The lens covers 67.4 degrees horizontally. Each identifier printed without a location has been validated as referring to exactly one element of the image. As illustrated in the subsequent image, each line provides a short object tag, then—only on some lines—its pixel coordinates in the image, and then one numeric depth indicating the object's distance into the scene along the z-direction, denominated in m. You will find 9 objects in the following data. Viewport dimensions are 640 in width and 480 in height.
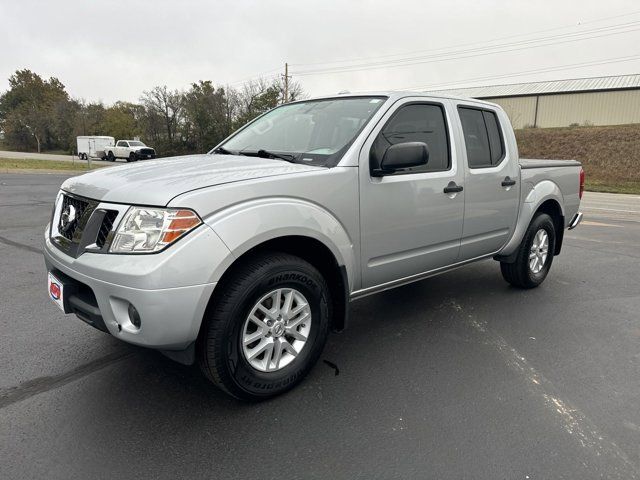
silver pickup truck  2.41
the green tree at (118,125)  58.66
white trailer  41.03
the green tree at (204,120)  46.19
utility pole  46.69
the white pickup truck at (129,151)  37.31
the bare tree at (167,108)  48.41
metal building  43.03
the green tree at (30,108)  63.72
